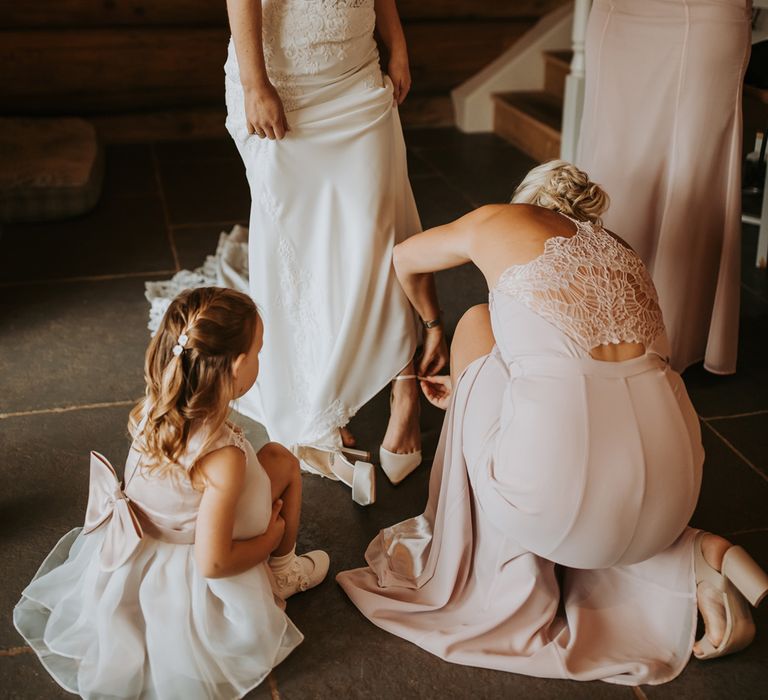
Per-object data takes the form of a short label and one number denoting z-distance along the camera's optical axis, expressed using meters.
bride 2.11
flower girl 1.63
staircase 4.79
